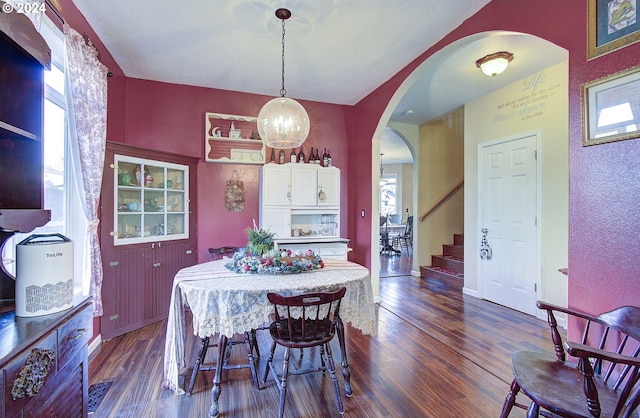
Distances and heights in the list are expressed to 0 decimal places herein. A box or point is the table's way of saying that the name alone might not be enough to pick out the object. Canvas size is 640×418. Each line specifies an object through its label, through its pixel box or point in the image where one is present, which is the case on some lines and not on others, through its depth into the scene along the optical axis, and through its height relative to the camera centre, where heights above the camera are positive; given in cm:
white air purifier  116 -27
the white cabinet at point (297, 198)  406 +17
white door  369 -13
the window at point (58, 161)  222 +38
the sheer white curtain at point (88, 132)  233 +64
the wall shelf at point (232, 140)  408 +96
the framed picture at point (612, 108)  142 +52
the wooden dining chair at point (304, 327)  181 -81
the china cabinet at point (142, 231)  296 -25
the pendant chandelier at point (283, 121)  254 +76
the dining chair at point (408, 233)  883 -68
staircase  493 -101
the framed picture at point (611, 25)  143 +93
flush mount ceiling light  303 +152
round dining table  190 -61
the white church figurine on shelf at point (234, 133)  413 +106
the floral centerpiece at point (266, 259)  232 -41
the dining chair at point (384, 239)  841 -84
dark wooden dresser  90 -54
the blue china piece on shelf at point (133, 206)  326 +3
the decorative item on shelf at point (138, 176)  333 +37
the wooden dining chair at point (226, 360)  214 -112
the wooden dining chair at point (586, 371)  113 -79
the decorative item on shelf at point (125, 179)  316 +33
